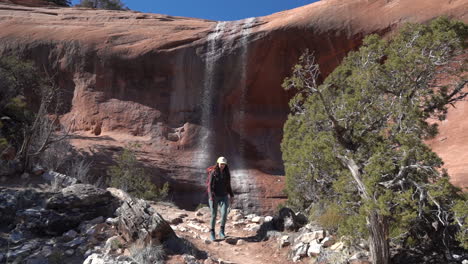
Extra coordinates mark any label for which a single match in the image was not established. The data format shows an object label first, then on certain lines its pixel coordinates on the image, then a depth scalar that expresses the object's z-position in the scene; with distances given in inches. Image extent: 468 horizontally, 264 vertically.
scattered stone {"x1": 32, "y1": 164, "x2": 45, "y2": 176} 344.7
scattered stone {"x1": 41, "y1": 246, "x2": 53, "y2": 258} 209.9
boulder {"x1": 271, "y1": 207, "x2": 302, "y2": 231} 280.8
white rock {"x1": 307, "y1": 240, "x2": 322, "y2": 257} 228.5
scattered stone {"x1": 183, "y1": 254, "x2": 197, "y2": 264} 202.4
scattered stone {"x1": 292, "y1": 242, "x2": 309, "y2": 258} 233.9
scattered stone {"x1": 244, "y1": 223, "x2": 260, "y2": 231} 304.7
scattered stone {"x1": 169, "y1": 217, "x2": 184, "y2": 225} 304.3
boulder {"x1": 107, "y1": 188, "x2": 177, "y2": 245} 210.5
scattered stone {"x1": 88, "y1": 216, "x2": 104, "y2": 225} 250.9
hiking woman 256.8
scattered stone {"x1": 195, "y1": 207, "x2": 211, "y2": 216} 357.4
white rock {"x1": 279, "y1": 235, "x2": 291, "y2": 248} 252.7
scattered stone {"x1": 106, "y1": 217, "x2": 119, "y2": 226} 241.6
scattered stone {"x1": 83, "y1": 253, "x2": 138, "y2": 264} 184.5
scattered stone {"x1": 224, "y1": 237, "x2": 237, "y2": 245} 258.2
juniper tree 194.9
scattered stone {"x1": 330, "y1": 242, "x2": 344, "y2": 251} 225.1
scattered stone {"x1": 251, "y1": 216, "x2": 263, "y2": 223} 327.4
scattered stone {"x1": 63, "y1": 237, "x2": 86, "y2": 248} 222.3
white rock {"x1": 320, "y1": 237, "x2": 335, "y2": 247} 234.2
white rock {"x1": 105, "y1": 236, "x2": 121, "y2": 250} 214.3
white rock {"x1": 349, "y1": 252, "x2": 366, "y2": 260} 211.7
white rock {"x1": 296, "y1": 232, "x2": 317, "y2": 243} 242.8
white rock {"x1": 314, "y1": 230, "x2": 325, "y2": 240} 243.1
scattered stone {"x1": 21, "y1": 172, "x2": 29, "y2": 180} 329.6
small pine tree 1147.7
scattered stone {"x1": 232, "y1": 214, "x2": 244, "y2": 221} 340.1
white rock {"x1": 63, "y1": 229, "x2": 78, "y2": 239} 233.2
